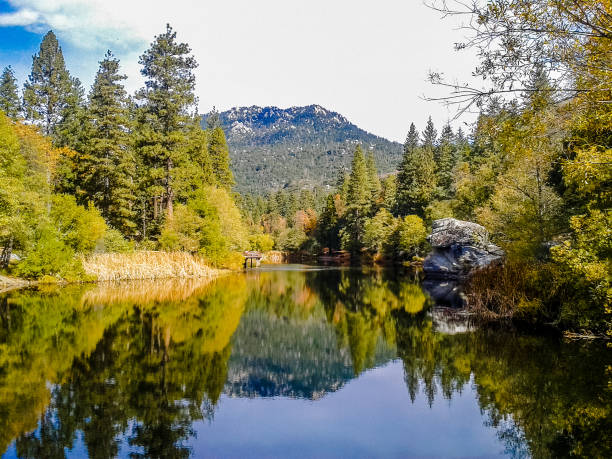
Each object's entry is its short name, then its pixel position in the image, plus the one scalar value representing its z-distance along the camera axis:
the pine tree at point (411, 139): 63.25
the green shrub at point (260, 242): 67.91
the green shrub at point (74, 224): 25.50
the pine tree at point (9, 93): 41.31
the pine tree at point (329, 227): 74.34
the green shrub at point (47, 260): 23.22
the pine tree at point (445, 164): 54.16
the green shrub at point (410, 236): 47.56
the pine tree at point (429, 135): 73.27
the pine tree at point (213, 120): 56.34
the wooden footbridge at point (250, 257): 49.27
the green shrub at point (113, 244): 27.60
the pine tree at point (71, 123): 40.44
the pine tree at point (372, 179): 69.00
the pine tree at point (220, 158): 48.00
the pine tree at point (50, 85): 43.16
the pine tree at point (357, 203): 64.75
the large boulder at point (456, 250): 29.72
